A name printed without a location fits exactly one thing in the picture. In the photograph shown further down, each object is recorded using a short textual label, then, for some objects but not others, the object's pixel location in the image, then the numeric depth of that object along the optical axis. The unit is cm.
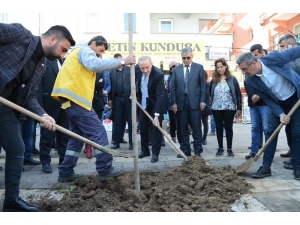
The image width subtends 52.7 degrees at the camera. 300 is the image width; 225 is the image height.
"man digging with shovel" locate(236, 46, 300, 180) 375
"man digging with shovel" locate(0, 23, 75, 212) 257
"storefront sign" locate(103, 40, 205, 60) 1670
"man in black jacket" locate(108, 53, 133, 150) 631
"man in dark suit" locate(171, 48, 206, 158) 520
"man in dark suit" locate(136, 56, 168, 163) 496
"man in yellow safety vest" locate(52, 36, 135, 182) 339
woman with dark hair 539
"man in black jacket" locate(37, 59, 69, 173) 436
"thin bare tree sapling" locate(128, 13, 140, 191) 324
